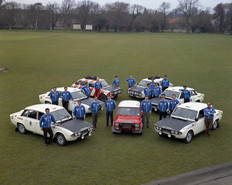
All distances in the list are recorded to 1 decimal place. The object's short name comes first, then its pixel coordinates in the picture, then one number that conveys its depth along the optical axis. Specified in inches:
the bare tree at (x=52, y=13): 4976.6
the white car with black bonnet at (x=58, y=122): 431.2
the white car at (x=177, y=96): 623.1
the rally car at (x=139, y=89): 716.5
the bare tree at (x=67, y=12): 5265.8
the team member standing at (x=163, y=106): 533.3
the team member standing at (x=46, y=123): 429.0
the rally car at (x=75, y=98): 600.4
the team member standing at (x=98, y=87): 701.9
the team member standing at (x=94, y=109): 507.8
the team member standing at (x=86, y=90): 676.7
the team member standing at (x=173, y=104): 542.6
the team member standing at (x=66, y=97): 593.6
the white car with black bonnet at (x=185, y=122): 444.5
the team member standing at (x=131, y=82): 771.8
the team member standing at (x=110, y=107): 514.6
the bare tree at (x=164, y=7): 5706.2
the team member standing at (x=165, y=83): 735.7
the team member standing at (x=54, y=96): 598.2
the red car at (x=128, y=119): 474.6
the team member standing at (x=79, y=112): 488.4
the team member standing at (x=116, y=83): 754.2
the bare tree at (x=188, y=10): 5251.0
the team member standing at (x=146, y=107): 513.7
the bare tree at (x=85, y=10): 5177.2
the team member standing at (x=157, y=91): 653.9
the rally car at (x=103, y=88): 704.4
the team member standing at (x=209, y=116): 475.8
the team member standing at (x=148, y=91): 648.4
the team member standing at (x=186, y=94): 620.4
